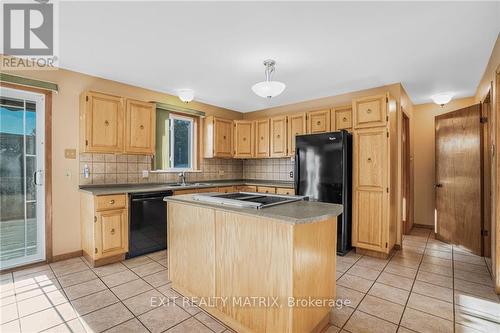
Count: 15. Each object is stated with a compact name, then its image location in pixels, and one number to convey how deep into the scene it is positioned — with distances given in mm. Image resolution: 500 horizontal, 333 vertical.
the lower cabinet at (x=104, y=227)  2922
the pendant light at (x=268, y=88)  2636
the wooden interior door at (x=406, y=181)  4410
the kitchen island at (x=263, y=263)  1518
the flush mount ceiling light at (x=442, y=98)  4024
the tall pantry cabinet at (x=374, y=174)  3236
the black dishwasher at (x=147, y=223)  3211
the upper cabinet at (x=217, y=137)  4693
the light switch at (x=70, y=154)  3129
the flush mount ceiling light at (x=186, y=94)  3837
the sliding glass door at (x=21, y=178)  2834
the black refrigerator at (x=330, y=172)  3375
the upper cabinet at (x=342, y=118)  3721
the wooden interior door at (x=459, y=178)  3492
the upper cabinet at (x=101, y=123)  3098
